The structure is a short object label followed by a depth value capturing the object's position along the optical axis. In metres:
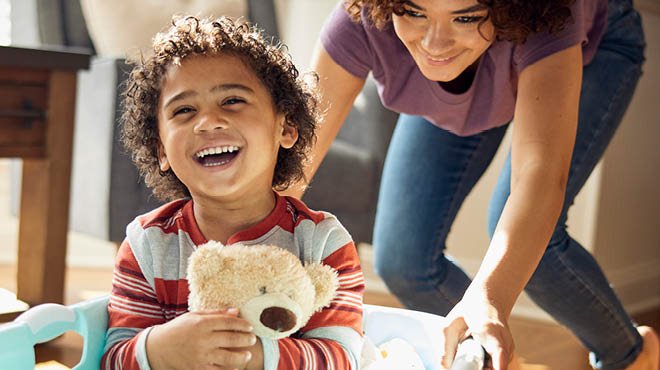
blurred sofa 1.78
